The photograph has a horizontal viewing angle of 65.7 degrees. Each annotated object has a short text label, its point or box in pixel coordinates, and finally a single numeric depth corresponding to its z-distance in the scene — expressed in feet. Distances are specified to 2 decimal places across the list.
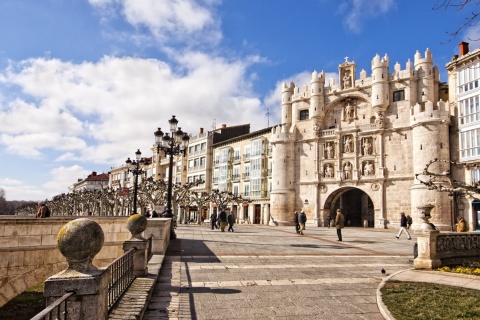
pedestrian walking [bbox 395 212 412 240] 70.40
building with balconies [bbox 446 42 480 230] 104.58
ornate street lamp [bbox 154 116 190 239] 59.93
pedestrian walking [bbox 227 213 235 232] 88.36
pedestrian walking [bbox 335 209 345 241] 63.00
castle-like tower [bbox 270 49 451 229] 118.73
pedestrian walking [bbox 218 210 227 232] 88.73
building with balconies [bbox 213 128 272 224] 173.37
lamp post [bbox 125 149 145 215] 78.91
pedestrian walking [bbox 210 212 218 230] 99.17
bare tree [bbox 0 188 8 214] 413.14
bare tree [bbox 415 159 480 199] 31.15
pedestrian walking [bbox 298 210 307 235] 83.87
